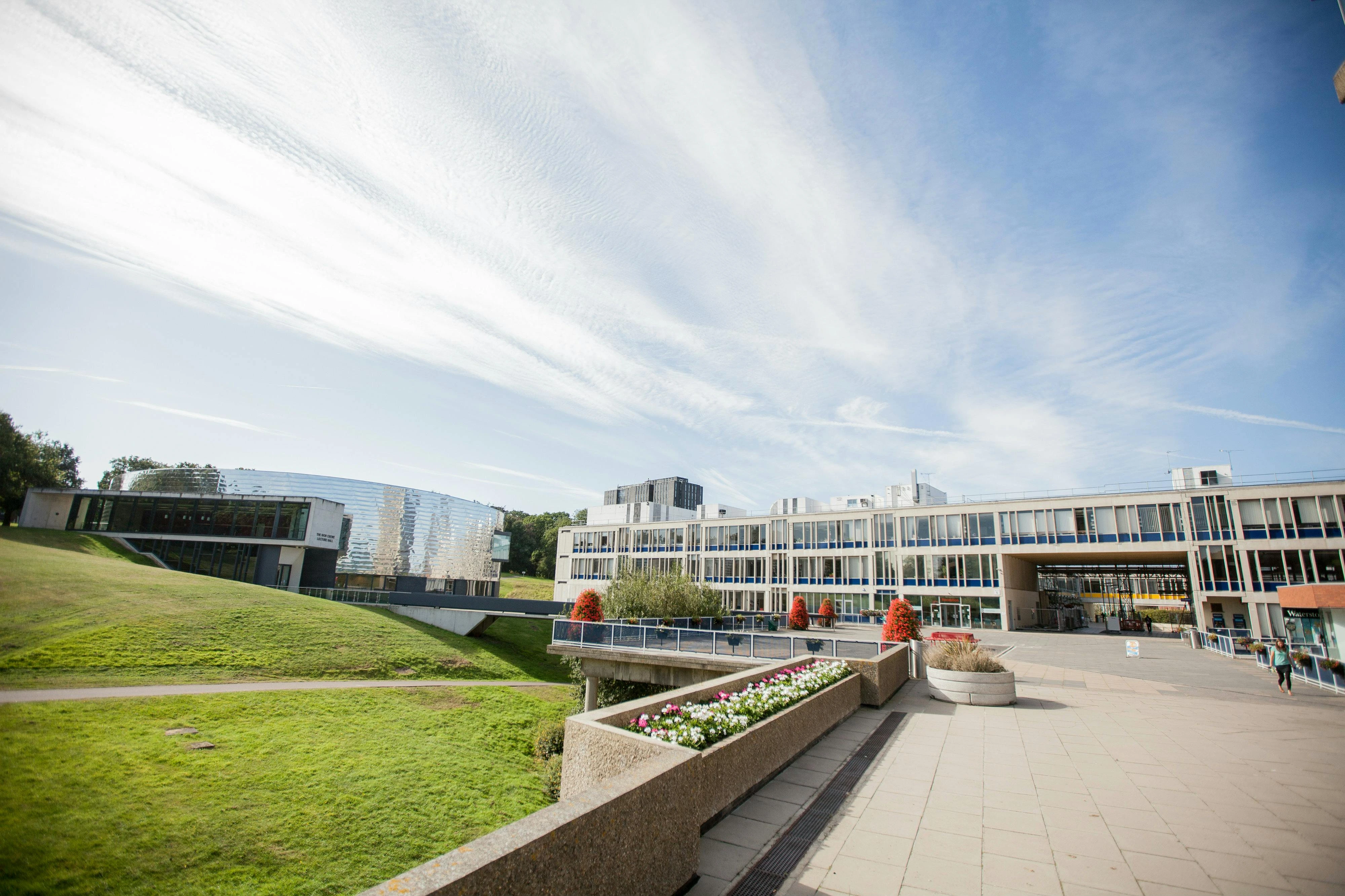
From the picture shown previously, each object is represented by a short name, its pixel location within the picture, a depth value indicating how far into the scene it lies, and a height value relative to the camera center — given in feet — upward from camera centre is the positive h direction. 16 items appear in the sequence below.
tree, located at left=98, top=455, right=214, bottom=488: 247.91 +39.76
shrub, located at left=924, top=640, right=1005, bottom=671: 47.09 -5.41
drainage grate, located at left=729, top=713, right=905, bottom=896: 16.38 -8.04
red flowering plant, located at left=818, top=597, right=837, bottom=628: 135.95 -6.75
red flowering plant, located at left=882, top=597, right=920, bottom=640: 65.57 -3.98
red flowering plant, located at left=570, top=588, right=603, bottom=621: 87.56 -4.84
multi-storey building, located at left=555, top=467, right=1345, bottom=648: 126.00 +10.38
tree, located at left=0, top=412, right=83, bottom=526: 124.06 +20.24
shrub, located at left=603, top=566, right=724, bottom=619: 92.02 -3.07
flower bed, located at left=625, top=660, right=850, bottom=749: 20.17 -5.25
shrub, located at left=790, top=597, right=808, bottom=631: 121.80 -6.80
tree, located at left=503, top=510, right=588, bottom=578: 356.18 +14.17
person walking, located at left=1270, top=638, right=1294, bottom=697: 54.08 -5.82
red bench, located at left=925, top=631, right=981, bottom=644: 83.50 -6.89
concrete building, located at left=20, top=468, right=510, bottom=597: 151.94 +9.82
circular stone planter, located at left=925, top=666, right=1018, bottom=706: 45.55 -7.40
